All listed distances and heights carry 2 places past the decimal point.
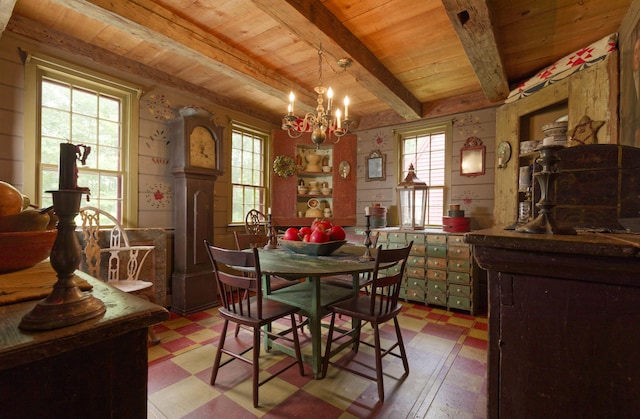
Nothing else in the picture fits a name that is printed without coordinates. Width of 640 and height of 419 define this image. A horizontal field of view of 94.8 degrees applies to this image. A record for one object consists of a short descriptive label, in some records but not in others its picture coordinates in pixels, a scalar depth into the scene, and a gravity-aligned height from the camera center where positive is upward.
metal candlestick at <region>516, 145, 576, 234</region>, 0.97 +0.01
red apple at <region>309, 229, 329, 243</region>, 2.34 -0.25
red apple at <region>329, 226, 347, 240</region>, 2.48 -0.23
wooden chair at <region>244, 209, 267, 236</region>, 4.03 -0.25
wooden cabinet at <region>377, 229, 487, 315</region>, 3.46 -0.80
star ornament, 2.26 +0.61
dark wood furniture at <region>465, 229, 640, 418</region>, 0.77 -0.33
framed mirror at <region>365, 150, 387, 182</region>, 4.62 +0.65
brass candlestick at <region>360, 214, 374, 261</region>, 2.26 -0.30
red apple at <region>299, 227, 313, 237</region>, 2.59 -0.23
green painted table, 1.89 -0.43
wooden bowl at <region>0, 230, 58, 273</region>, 0.73 -0.12
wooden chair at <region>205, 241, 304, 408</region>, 1.84 -0.74
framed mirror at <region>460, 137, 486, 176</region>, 3.85 +0.67
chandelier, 2.42 +0.73
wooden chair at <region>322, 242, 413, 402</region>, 1.91 -0.74
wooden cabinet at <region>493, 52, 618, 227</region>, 2.17 +0.90
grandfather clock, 3.35 -0.06
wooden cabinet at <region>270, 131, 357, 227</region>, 4.46 +0.36
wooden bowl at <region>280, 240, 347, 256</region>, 2.32 -0.33
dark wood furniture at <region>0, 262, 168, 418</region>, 0.48 -0.30
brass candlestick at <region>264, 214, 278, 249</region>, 2.81 -0.34
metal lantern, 3.91 +0.07
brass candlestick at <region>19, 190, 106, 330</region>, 0.54 -0.17
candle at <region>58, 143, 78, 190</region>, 0.60 +0.07
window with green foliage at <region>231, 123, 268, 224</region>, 4.27 +0.52
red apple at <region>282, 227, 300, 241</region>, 2.57 -0.26
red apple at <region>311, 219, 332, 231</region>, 2.48 -0.16
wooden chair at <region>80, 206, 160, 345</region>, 2.68 -0.51
